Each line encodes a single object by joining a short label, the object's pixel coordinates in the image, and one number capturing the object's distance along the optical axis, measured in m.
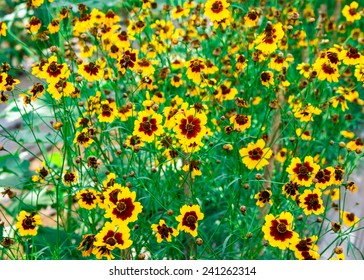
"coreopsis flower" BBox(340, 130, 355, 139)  0.83
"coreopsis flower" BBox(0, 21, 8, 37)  0.72
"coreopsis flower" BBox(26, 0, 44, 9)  0.73
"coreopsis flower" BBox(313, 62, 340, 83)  0.70
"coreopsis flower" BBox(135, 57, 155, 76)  0.73
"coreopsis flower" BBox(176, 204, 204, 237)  0.64
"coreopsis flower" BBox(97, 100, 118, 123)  0.71
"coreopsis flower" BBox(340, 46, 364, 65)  0.69
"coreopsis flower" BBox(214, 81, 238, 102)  0.78
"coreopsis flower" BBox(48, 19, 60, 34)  0.73
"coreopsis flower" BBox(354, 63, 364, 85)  0.69
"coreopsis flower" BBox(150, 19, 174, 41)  0.83
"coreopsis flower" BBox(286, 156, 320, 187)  0.66
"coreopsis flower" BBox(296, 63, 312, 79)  0.75
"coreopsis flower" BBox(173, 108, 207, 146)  0.63
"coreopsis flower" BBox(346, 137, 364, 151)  0.73
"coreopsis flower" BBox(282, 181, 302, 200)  0.65
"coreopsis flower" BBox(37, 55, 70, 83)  0.68
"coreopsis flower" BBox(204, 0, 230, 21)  0.72
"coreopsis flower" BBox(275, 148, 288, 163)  0.83
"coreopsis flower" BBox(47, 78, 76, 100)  0.68
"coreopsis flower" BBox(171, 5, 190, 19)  0.83
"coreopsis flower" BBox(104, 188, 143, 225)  0.62
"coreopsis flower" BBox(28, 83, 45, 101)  0.68
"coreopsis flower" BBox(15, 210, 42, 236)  0.67
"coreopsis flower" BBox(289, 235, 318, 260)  0.62
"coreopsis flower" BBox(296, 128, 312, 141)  0.78
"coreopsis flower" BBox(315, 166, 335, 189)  0.65
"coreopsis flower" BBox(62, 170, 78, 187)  0.69
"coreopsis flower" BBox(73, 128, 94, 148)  0.68
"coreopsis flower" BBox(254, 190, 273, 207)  0.66
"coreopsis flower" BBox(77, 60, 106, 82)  0.71
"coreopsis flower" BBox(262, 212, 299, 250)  0.62
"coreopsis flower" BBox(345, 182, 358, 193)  0.67
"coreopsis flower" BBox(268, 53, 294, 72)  0.74
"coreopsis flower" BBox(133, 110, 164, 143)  0.65
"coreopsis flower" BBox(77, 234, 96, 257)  0.63
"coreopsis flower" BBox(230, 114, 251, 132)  0.69
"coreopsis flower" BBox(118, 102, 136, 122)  0.72
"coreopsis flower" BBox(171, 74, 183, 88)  0.78
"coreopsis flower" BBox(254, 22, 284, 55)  0.70
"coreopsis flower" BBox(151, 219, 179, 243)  0.64
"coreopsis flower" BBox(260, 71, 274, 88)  0.71
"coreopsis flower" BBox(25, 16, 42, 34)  0.74
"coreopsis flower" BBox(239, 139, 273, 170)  0.70
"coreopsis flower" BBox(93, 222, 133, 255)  0.61
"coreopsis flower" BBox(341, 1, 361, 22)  0.83
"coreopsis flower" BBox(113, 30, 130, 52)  0.76
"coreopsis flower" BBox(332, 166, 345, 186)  0.65
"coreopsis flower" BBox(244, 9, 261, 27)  0.74
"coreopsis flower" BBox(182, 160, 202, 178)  0.66
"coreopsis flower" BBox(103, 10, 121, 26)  0.78
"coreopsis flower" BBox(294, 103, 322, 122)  0.71
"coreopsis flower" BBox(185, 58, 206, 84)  0.74
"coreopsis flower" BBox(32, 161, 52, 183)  0.71
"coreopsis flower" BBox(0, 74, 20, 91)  0.68
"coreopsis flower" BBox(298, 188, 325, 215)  0.65
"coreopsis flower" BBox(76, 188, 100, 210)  0.67
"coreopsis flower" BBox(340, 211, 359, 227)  0.73
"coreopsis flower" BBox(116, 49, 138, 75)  0.70
